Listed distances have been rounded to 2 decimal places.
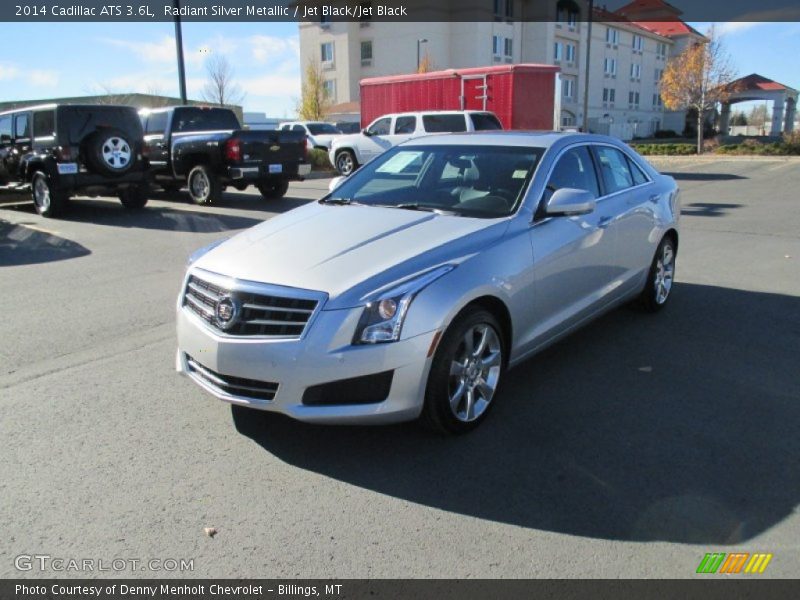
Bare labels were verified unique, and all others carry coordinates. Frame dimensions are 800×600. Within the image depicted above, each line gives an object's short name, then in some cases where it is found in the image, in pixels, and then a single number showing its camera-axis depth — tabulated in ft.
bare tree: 150.92
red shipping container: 59.82
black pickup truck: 43.52
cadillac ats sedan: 10.75
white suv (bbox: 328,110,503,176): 56.29
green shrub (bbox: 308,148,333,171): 76.28
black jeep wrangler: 38.45
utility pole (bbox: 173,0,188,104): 64.39
